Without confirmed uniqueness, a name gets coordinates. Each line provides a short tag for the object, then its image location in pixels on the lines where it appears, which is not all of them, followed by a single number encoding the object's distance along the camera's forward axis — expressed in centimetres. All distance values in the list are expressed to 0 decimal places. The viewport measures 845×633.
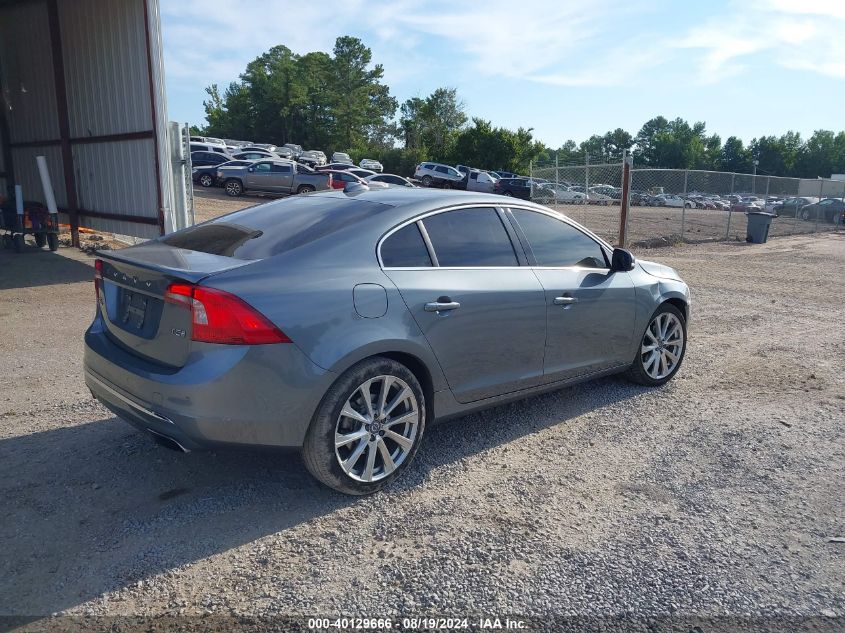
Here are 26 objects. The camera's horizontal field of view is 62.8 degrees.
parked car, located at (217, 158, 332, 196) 2922
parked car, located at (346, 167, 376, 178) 3268
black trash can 1959
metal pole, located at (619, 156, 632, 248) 1395
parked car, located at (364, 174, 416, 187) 2932
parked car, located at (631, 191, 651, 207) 2371
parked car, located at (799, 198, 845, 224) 2741
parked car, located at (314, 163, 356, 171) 3535
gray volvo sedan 336
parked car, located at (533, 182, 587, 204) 2103
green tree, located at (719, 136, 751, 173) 10894
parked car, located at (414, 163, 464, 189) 4044
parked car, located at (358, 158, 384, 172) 5288
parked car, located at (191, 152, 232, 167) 3678
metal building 1148
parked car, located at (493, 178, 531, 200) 3659
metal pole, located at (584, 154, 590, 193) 1755
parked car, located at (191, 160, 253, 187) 3228
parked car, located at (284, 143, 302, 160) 5559
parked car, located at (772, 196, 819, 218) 2656
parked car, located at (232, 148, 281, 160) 3844
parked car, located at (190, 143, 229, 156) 3947
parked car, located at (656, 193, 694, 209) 2335
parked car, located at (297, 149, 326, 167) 4858
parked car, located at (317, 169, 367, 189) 2702
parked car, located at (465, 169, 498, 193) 3810
